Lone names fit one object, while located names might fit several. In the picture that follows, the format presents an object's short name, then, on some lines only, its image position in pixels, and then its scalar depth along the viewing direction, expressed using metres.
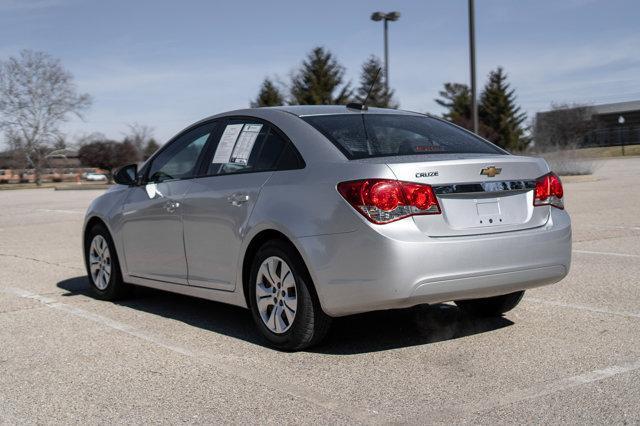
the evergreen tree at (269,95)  62.91
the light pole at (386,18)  39.94
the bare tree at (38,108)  71.62
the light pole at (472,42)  22.05
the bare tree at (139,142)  89.98
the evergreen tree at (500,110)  75.19
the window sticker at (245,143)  5.90
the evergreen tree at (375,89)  55.69
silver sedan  4.80
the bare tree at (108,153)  82.31
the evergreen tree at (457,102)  68.00
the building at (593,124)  78.56
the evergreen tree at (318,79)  60.16
